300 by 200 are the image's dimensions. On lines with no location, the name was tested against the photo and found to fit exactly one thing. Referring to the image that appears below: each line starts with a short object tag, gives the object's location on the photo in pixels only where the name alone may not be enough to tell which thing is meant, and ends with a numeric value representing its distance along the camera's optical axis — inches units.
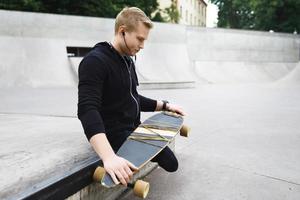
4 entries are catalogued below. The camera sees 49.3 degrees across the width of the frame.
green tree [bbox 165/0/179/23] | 1059.3
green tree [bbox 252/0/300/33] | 1101.1
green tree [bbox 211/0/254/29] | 1414.7
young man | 77.5
